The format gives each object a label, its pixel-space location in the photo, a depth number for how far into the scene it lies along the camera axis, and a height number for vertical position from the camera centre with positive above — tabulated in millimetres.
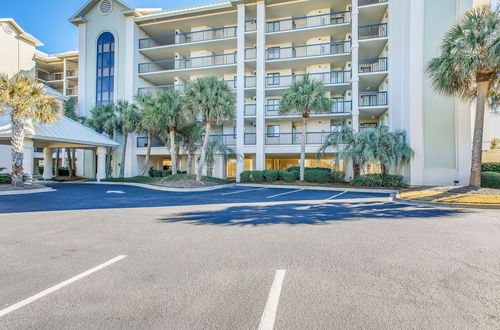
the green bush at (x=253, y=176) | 21875 -1030
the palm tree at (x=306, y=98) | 19750 +5034
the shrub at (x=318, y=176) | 19906 -829
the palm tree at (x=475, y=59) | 12617 +5241
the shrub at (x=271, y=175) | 21562 -928
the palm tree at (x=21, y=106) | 15398 +3256
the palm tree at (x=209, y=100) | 19266 +4640
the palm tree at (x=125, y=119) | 24797 +4015
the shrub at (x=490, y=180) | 14797 -672
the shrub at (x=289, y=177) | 20891 -985
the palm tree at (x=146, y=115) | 21438 +3919
